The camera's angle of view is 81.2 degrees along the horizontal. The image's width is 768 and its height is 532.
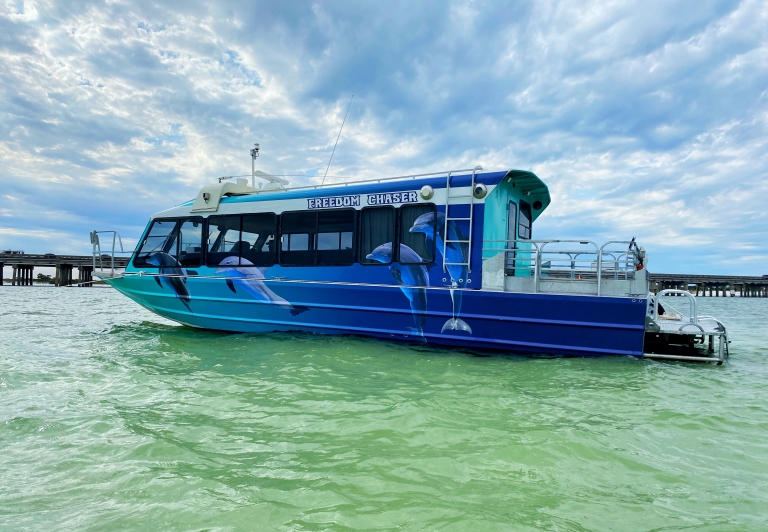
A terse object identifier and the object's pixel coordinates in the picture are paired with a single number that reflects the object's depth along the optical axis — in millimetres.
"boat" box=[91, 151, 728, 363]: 7039
